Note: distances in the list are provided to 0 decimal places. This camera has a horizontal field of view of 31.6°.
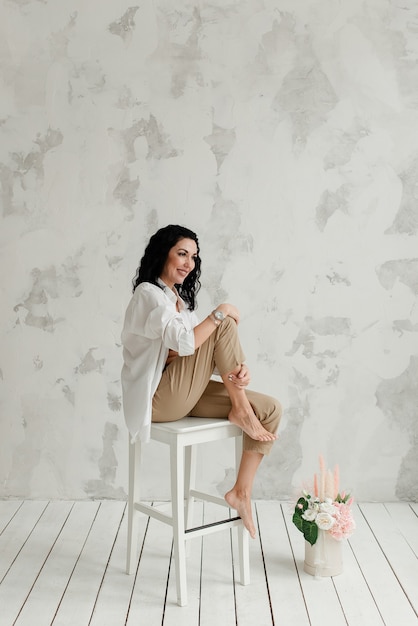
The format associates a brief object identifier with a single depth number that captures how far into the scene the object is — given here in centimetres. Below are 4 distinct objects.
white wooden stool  238
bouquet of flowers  254
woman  248
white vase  256
